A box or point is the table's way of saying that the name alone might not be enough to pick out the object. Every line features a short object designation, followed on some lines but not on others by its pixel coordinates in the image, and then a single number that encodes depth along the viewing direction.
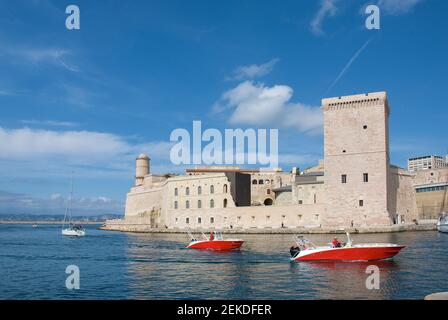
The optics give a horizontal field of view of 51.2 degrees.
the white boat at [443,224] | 56.88
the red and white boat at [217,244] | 38.59
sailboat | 71.00
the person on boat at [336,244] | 28.61
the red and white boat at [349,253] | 27.72
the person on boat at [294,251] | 28.59
